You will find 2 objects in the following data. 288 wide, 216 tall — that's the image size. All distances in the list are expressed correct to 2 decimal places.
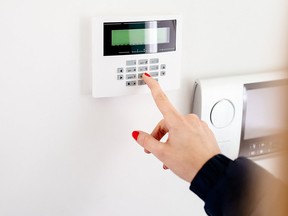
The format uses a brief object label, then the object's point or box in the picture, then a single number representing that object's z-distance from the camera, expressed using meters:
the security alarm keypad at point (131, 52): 0.56
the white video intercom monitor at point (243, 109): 0.65
